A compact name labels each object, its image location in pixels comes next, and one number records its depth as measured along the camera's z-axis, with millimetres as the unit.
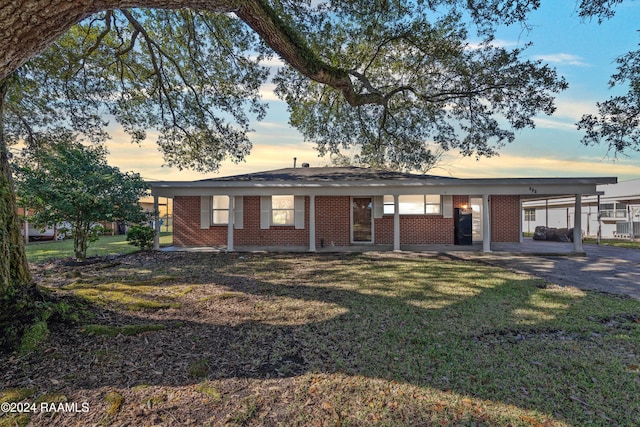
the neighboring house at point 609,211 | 19594
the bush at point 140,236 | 11812
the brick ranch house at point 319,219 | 13047
